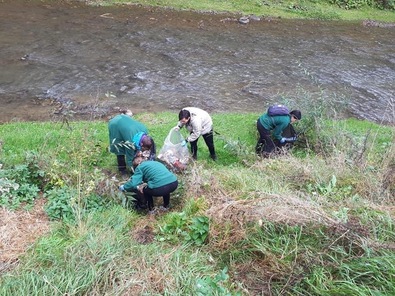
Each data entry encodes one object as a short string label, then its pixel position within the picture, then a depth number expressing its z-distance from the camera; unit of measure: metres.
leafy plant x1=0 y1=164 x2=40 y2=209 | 6.48
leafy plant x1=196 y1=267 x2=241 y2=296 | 4.21
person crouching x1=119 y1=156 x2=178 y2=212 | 6.68
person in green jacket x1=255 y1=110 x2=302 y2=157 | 8.89
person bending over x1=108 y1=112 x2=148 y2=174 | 7.69
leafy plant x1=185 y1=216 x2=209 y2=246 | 5.49
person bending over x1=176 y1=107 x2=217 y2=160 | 8.23
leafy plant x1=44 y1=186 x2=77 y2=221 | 6.27
